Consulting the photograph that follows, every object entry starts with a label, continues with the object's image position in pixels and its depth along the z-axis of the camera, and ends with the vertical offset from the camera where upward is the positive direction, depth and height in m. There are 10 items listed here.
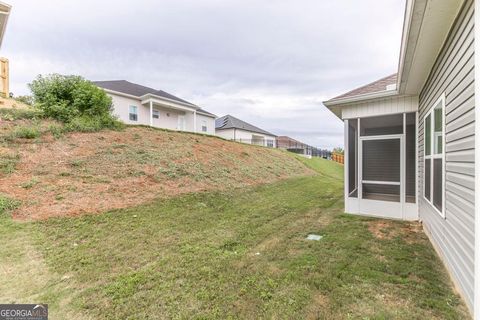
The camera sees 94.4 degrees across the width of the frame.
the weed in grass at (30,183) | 5.29 -0.60
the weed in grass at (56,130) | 7.80 +1.02
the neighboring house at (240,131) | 27.62 +3.58
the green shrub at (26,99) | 9.33 +2.55
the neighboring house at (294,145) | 27.72 +1.92
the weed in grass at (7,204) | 4.44 -0.93
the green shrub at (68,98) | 8.73 +2.58
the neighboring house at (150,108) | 15.52 +4.03
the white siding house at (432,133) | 2.15 +0.42
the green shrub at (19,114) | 7.64 +1.63
